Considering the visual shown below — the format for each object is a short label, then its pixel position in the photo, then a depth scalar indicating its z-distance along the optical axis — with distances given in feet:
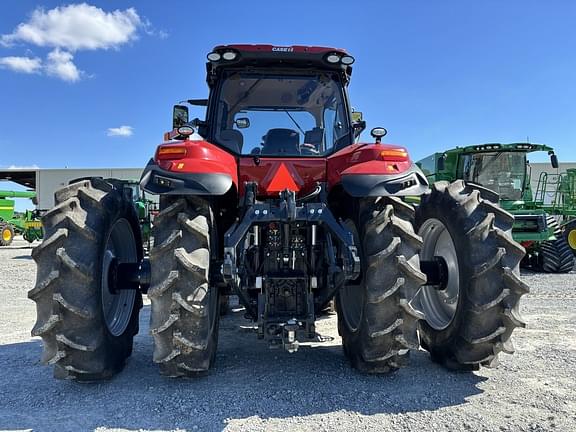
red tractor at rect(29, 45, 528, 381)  10.19
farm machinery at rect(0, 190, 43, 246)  74.95
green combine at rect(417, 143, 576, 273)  36.09
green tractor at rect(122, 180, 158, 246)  39.28
